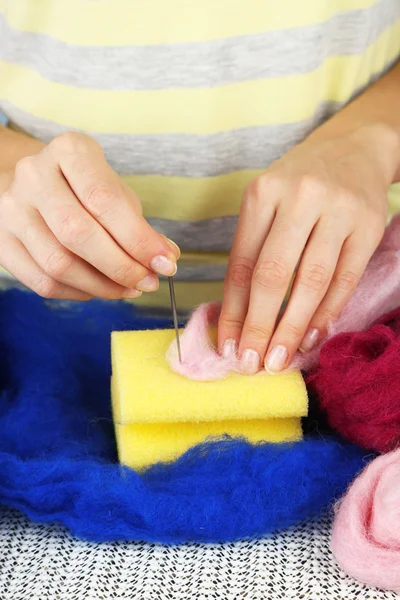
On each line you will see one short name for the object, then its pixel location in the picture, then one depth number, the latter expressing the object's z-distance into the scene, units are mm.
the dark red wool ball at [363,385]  644
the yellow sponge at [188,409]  668
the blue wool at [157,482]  610
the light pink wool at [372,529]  564
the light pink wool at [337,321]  703
